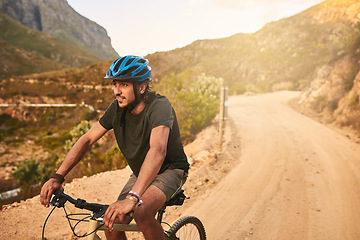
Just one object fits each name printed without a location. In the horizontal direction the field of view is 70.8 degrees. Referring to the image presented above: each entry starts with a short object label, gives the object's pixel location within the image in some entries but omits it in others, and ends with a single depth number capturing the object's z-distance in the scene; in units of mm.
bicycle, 1944
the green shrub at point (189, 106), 12062
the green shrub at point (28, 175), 18125
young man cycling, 2135
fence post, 8977
